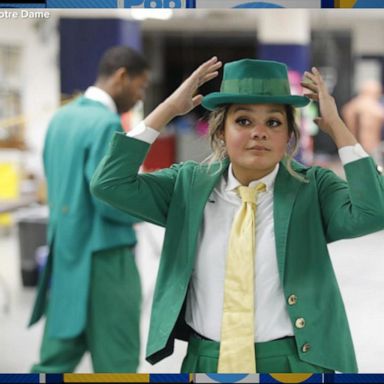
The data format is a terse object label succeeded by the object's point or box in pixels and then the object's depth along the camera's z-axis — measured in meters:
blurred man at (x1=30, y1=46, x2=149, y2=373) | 7.92
